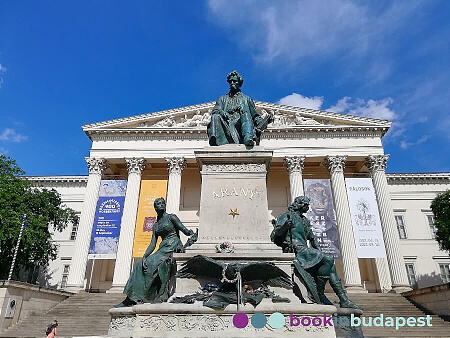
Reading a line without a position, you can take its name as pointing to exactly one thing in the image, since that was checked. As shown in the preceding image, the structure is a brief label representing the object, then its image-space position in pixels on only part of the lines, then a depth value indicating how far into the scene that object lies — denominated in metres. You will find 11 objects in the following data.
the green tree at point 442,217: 22.91
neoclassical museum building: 26.39
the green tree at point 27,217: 22.55
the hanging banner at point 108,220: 26.30
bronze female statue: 4.96
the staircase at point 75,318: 15.66
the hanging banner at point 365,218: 25.42
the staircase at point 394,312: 14.20
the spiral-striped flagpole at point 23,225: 21.18
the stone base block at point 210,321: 4.15
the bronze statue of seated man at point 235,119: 6.54
